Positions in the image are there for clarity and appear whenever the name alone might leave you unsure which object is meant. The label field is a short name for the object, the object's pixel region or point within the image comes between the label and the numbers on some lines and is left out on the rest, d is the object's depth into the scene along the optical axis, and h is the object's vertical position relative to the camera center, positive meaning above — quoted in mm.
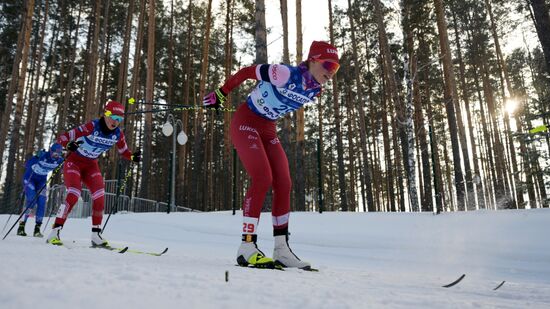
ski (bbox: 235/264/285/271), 3146 -373
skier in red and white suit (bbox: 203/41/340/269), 3342 +855
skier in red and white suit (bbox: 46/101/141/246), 5211 +953
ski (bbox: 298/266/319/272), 3351 -422
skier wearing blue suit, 7297 +1066
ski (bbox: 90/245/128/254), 4297 -283
